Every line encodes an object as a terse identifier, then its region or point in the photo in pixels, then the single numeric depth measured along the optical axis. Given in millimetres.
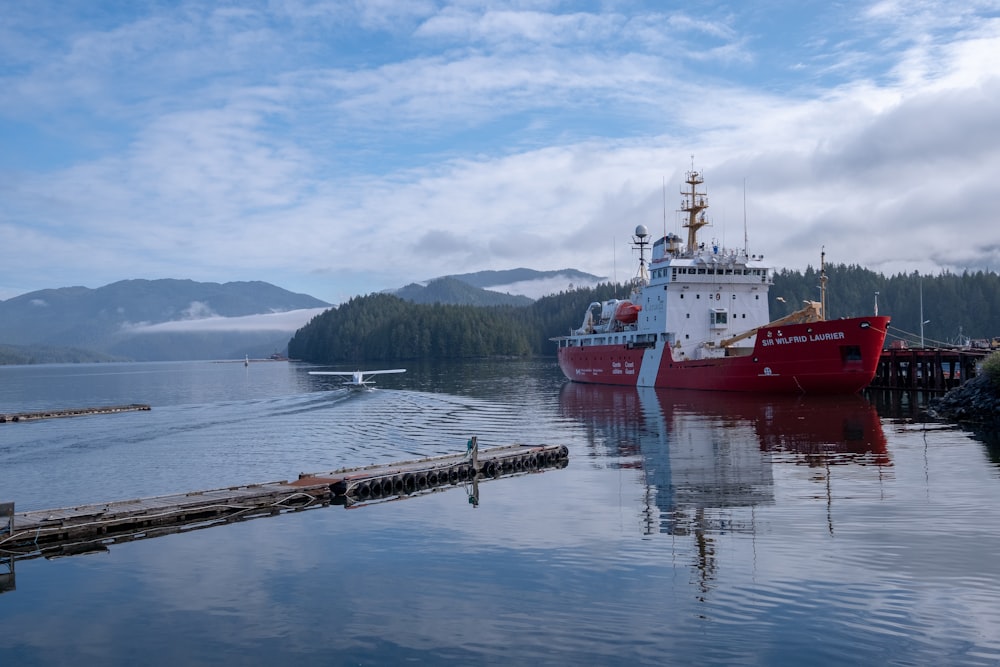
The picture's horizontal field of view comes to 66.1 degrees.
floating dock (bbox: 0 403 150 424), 56656
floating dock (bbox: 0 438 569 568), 19000
